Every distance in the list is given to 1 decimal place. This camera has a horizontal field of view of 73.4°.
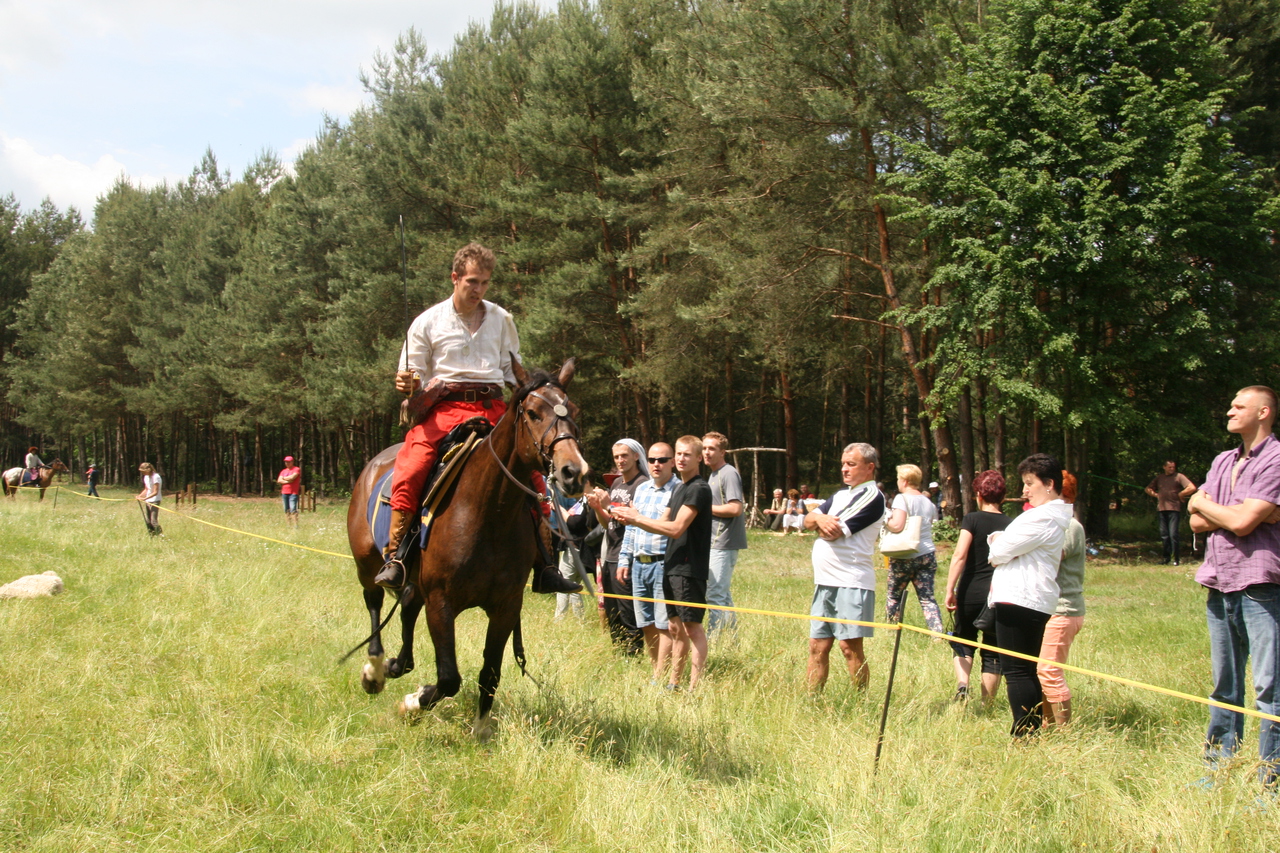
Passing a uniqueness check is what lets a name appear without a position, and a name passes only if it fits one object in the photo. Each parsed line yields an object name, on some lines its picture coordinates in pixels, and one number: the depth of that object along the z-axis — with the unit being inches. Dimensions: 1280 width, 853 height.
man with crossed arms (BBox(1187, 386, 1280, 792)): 170.6
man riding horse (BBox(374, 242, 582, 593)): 212.2
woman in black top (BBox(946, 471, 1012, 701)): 260.1
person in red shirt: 844.4
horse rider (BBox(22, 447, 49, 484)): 1214.3
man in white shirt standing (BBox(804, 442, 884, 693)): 245.6
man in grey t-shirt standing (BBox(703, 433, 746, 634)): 313.7
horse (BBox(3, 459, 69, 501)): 1132.1
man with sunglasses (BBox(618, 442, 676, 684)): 268.7
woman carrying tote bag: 310.8
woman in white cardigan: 213.8
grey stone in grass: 356.2
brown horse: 187.5
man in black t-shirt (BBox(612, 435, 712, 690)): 251.9
